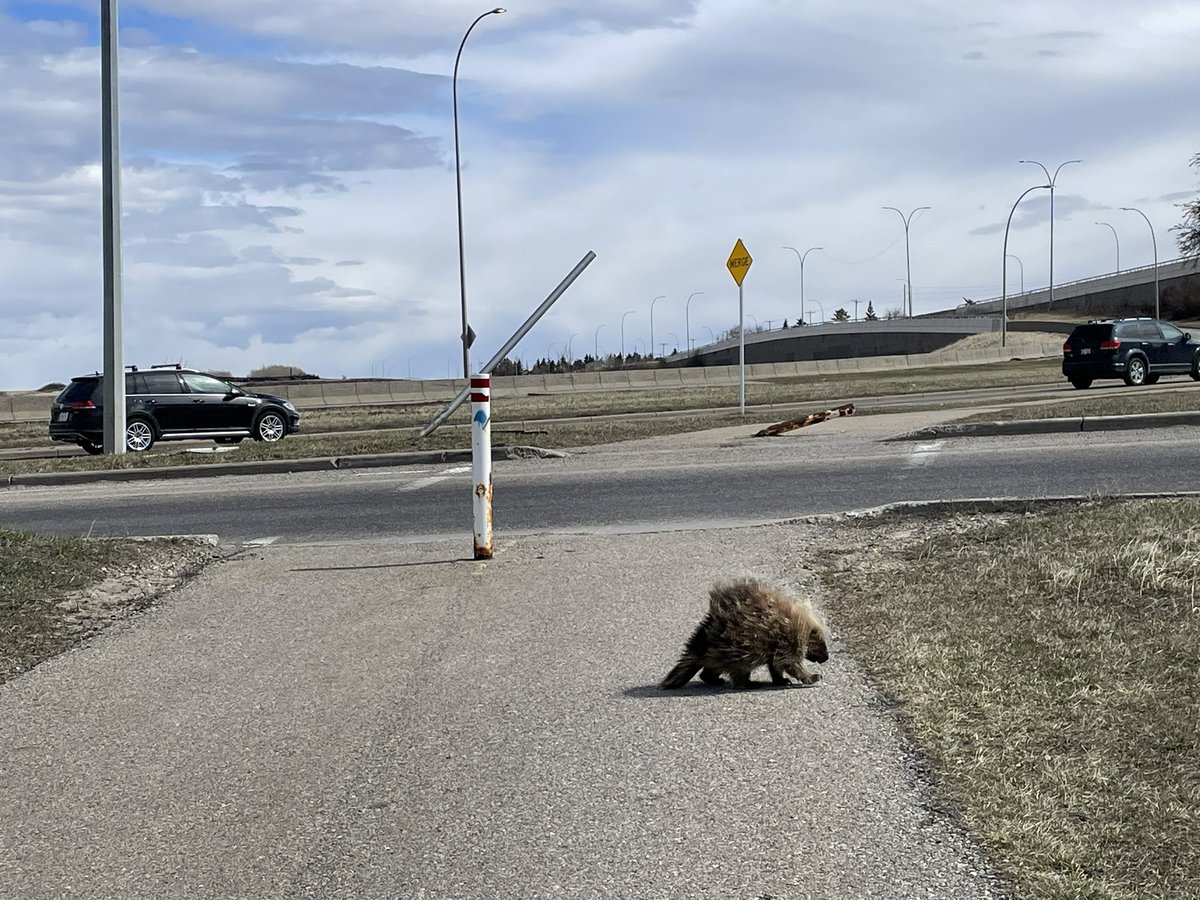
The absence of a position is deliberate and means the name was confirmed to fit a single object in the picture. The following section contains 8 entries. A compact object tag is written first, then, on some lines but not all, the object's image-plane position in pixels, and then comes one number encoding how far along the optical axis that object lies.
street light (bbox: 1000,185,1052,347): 77.76
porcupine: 6.20
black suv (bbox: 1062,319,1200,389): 33.94
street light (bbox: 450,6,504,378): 42.01
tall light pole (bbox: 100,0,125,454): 22.00
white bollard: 10.11
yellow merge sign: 26.09
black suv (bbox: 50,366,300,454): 26.81
